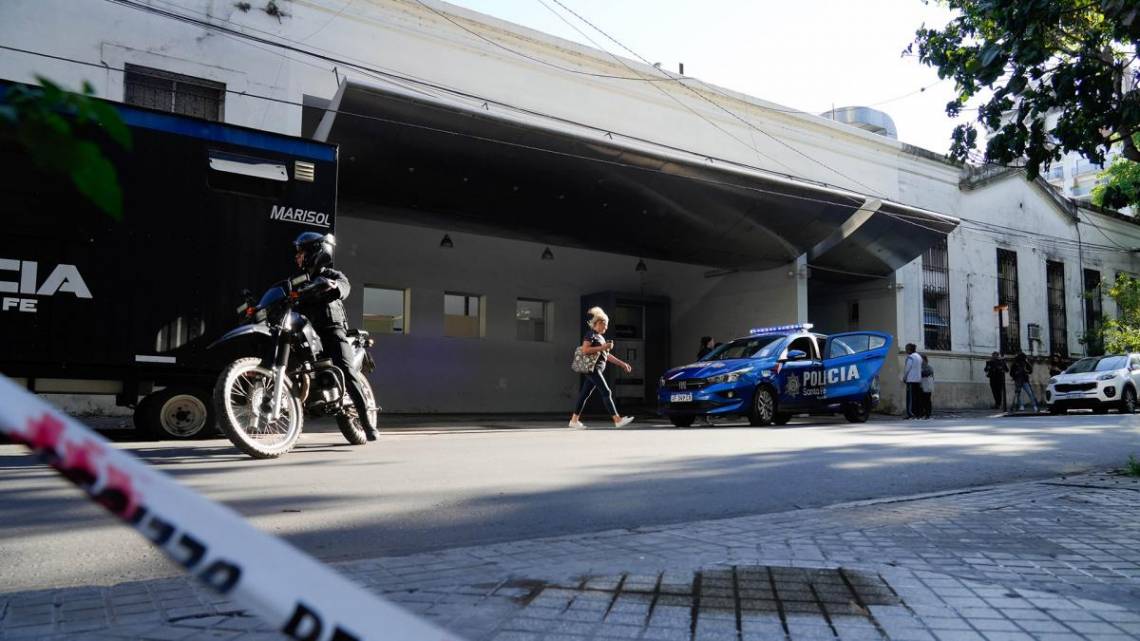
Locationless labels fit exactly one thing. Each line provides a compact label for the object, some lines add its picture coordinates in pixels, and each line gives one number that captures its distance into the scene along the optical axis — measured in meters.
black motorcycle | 6.33
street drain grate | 2.77
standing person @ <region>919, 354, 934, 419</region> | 18.31
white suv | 19.09
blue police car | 13.12
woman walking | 12.20
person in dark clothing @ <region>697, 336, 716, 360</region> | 15.72
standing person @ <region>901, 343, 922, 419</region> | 18.22
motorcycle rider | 7.03
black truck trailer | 7.75
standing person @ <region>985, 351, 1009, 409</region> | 22.50
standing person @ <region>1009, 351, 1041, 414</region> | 21.73
